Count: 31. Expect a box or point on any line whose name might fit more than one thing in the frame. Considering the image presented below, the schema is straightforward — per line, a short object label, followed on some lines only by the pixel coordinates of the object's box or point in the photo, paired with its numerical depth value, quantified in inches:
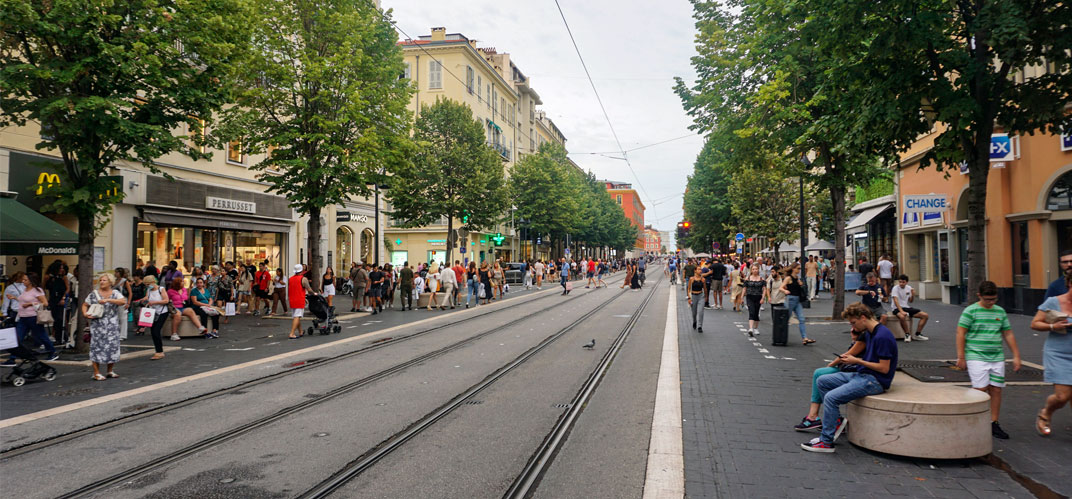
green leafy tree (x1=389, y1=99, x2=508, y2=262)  1298.0
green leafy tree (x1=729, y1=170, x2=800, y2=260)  1393.9
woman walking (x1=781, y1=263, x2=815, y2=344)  500.4
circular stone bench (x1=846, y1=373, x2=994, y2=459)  196.5
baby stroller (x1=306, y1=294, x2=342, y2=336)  570.3
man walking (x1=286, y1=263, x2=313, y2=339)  550.9
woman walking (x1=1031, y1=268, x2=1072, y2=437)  221.1
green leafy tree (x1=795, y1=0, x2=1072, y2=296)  323.0
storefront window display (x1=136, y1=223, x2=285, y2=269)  780.6
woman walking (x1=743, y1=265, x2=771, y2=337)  528.4
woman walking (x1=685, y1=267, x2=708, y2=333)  573.9
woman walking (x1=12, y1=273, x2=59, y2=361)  400.0
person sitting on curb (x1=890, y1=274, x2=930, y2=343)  489.4
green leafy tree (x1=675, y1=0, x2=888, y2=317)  504.7
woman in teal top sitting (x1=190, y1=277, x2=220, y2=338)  555.5
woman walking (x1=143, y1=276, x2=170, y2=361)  435.2
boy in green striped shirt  232.4
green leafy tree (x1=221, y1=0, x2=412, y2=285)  678.5
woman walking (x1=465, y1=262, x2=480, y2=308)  938.7
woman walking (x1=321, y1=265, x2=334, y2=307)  721.6
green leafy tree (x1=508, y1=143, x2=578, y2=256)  2037.4
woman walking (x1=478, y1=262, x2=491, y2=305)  981.2
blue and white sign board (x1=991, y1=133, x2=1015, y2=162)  664.8
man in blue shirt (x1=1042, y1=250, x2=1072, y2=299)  242.5
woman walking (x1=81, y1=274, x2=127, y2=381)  358.9
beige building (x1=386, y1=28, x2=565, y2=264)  1899.6
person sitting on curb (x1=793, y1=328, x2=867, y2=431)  227.6
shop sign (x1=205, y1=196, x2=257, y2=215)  851.4
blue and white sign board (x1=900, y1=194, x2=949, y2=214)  721.5
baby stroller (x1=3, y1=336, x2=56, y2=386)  345.4
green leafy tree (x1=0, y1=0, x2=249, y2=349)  405.7
